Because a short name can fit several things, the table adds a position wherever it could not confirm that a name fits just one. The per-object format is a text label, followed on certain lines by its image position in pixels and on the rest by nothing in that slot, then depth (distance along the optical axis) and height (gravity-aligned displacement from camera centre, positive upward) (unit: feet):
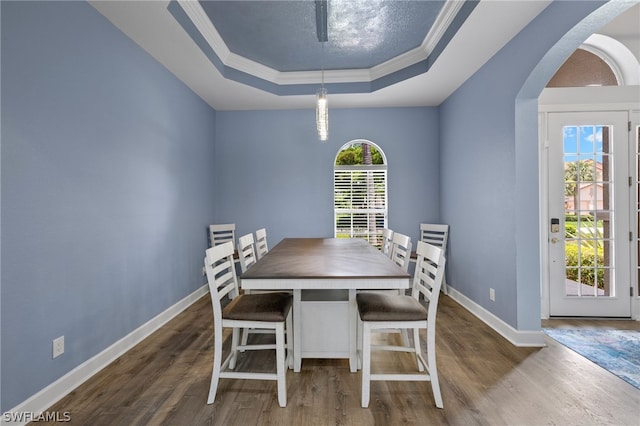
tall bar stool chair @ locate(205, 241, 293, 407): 5.67 -2.13
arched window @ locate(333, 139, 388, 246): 14.89 +1.17
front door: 9.69 -0.02
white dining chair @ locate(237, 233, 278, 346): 7.68 -1.20
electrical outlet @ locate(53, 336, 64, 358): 5.99 -2.70
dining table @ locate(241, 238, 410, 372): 5.52 -1.37
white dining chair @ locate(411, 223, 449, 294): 13.28 -1.21
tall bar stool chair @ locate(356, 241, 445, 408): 5.61 -2.13
